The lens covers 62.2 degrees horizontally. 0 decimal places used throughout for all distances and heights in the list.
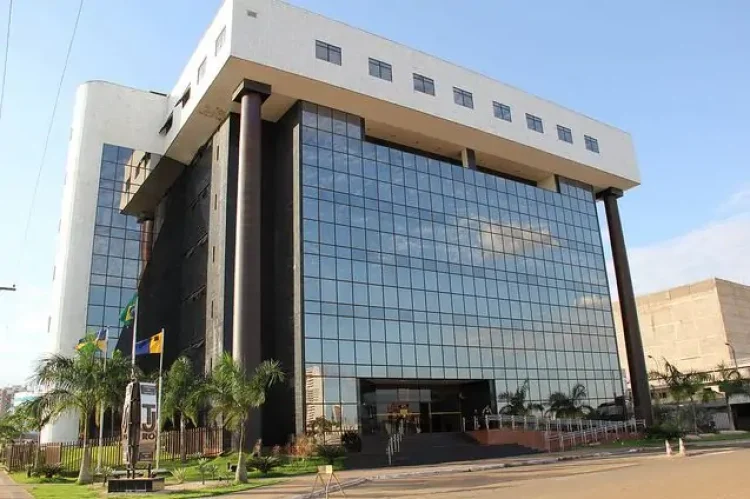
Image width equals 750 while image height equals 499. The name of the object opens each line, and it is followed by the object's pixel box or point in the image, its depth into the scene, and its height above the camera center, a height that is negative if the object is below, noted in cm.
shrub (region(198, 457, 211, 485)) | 2732 -178
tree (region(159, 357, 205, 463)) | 3528 +192
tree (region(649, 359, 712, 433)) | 6128 +206
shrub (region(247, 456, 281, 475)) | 2960 -171
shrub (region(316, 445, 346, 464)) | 3338 -151
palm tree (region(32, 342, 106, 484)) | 3023 +245
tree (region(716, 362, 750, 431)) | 7056 +229
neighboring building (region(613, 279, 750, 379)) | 9612 +1273
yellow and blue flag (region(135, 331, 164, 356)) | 3322 +464
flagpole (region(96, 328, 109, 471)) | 3130 +67
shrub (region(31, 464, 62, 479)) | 3165 -172
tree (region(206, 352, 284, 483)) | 2744 +158
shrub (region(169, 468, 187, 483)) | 2722 -191
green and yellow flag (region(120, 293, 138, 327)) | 3509 +660
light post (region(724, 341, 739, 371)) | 9310 +807
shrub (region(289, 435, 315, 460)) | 3372 -122
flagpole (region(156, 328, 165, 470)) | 2988 -42
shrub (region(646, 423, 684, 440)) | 4961 -175
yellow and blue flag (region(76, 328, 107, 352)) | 3434 +509
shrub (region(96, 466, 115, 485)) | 2742 -175
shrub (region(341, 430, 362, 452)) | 3706 -108
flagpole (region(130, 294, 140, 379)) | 3168 +311
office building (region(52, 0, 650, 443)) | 4088 +1499
